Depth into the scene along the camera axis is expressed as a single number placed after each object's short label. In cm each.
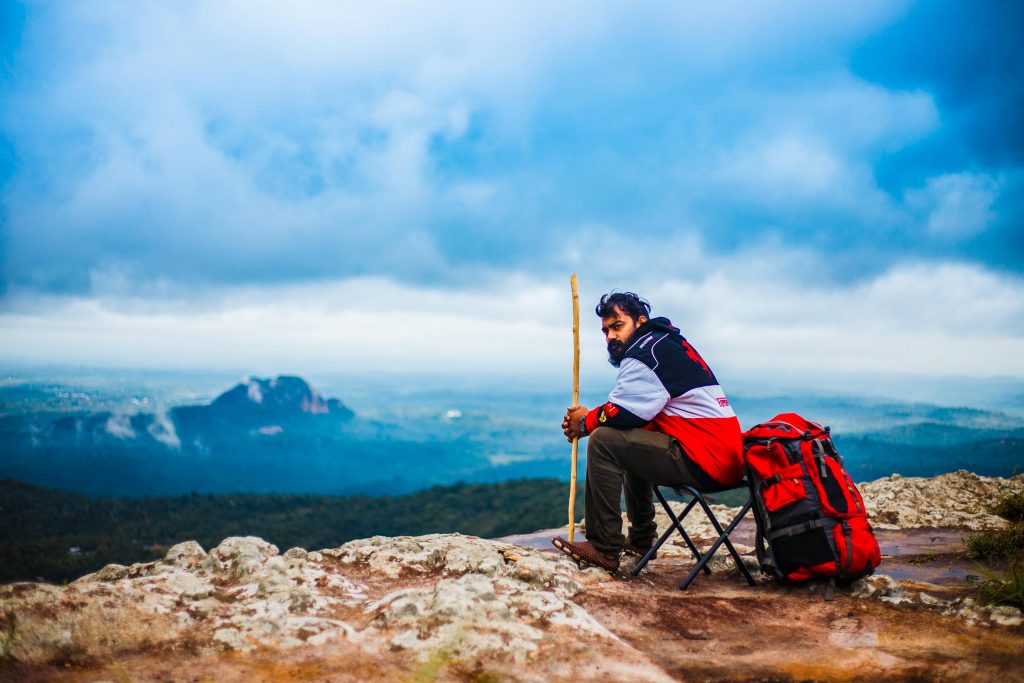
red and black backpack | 514
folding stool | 563
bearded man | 550
